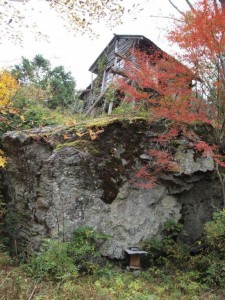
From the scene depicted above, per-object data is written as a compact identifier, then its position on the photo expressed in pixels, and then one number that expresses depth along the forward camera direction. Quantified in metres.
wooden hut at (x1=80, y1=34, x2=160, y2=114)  15.24
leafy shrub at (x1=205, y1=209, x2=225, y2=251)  6.60
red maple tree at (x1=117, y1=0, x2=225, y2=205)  7.13
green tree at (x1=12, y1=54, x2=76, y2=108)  21.47
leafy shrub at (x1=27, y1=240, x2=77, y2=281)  5.55
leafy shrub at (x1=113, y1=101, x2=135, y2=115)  10.09
